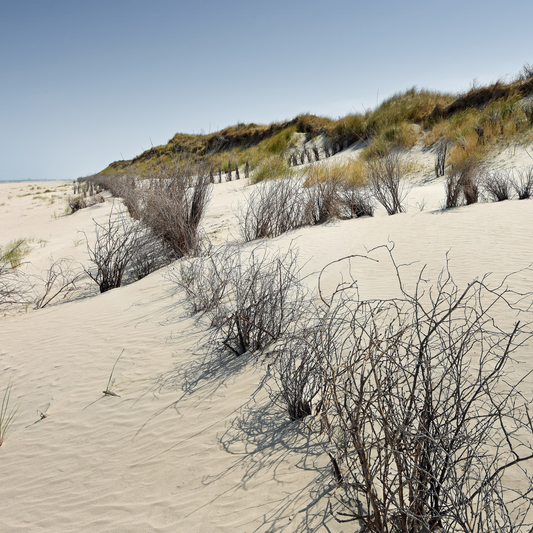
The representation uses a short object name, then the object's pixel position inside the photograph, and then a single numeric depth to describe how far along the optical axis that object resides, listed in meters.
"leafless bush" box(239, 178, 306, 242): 7.93
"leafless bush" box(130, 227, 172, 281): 7.05
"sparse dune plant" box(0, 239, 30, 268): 8.48
